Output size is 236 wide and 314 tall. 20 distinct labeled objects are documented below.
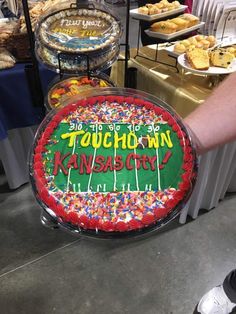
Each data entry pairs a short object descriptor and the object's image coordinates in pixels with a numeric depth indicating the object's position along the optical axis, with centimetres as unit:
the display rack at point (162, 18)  139
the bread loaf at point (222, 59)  122
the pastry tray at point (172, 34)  133
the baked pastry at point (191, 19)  145
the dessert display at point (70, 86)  105
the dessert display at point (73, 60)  106
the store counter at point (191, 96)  126
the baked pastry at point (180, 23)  140
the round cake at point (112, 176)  57
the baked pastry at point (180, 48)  135
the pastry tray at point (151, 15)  140
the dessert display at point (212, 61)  119
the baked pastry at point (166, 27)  134
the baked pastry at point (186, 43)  137
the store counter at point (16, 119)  136
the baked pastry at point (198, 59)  119
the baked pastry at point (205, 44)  137
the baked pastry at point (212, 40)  141
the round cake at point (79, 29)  104
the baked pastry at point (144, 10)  143
